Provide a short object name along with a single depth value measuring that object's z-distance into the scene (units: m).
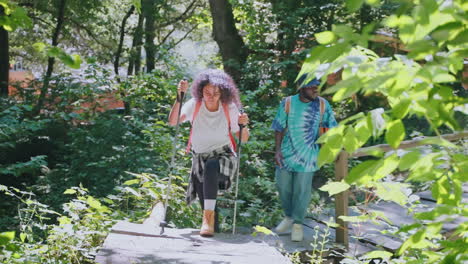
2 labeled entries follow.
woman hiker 5.06
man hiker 5.31
